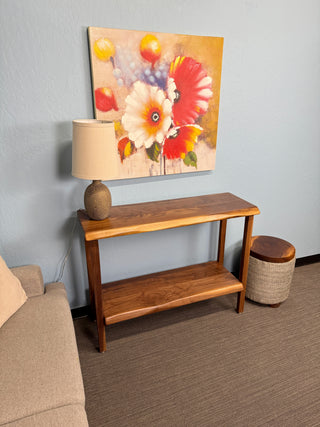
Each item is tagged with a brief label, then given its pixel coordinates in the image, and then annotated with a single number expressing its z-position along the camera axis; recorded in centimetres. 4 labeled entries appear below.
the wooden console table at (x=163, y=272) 150
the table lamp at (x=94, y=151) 133
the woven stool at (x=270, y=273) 192
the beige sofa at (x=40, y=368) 96
